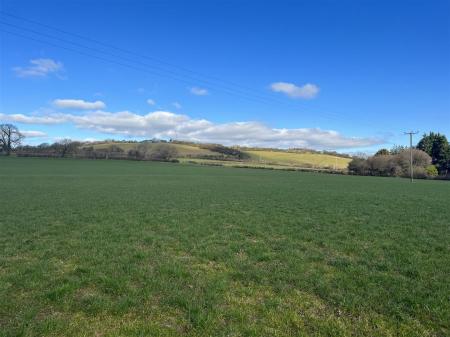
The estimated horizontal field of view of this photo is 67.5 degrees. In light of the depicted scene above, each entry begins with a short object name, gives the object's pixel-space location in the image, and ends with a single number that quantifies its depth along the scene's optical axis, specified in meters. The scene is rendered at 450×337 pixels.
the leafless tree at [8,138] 116.00
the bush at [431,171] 99.61
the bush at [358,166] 109.81
